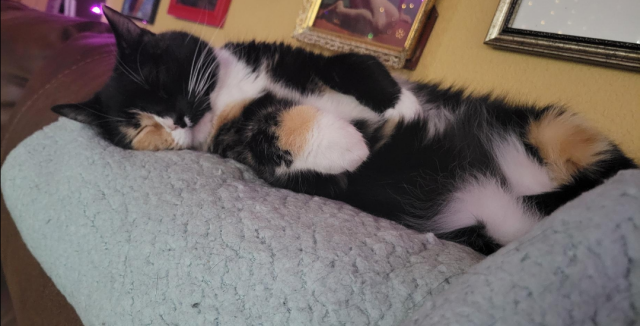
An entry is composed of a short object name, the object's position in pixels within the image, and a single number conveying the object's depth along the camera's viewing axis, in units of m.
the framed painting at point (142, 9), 1.29
